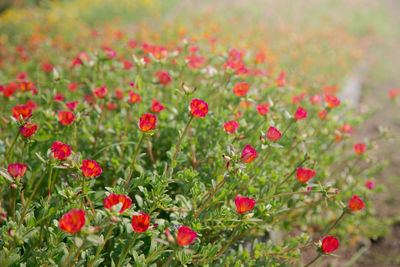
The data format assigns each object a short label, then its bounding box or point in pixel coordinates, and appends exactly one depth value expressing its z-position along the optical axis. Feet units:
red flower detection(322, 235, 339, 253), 3.79
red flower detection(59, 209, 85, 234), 2.82
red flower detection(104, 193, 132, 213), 3.17
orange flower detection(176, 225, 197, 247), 3.01
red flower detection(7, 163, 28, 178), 3.56
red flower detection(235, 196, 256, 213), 3.63
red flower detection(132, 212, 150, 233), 3.38
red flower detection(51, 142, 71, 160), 3.56
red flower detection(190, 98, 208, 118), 3.91
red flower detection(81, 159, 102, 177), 3.51
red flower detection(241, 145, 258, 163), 3.76
